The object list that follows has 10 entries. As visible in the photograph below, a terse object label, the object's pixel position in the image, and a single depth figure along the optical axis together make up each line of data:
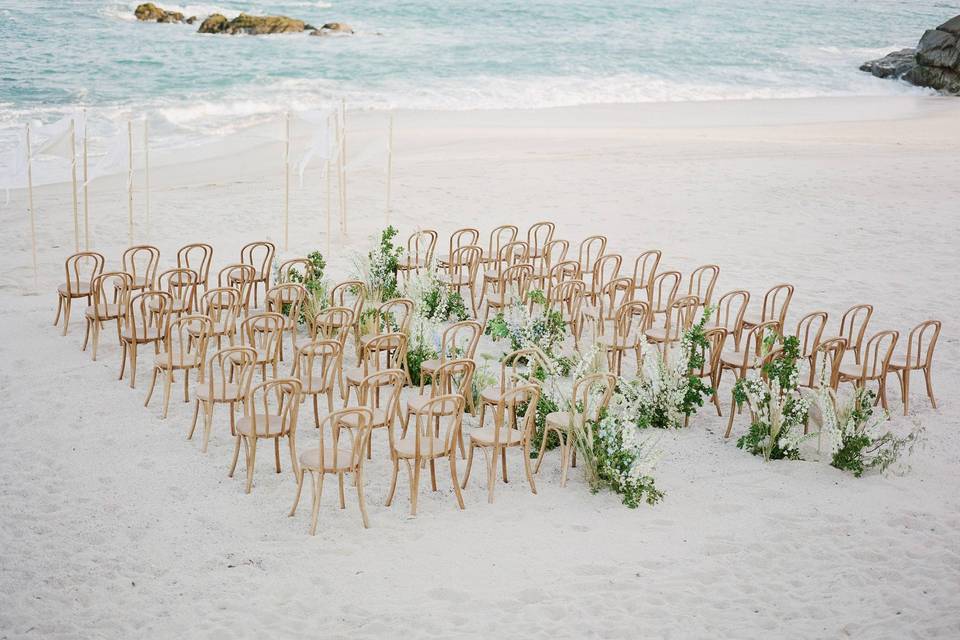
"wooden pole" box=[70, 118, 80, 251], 12.19
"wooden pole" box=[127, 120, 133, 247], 12.70
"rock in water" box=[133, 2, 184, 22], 40.91
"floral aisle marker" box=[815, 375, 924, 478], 8.12
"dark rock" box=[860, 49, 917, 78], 37.00
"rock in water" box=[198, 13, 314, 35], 39.34
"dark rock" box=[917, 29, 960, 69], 33.66
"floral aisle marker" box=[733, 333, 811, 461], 8.29
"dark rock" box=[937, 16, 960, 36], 34.44
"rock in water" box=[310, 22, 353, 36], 40.53
